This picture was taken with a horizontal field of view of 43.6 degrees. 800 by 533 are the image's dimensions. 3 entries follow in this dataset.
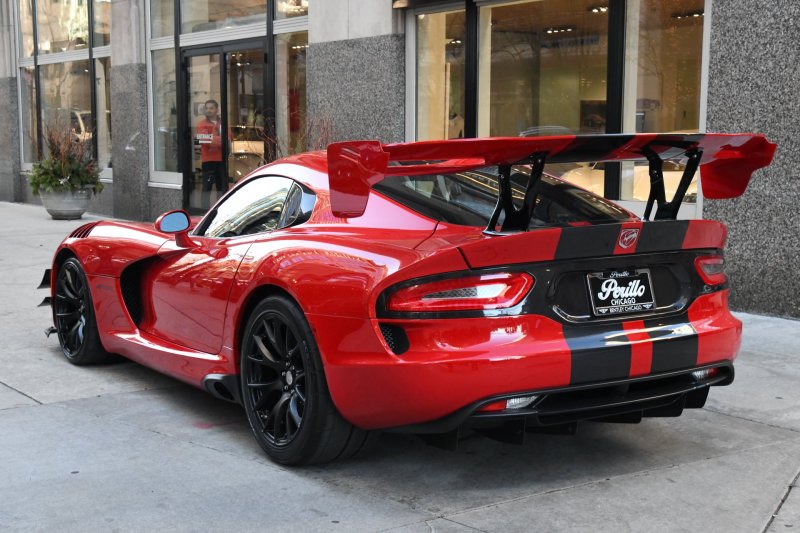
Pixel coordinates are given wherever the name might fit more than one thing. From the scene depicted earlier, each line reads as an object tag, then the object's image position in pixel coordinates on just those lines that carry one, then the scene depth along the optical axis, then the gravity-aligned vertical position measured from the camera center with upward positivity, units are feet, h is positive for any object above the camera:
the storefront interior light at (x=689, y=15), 27.64 +3.34
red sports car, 11.87 -2.06
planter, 54.34 -3.63
